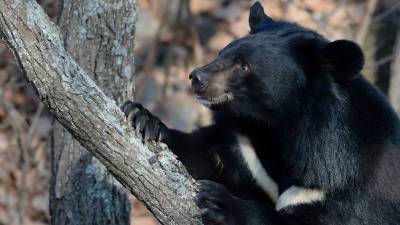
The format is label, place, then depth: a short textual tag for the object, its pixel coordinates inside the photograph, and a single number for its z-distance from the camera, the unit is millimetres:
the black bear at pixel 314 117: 8367
